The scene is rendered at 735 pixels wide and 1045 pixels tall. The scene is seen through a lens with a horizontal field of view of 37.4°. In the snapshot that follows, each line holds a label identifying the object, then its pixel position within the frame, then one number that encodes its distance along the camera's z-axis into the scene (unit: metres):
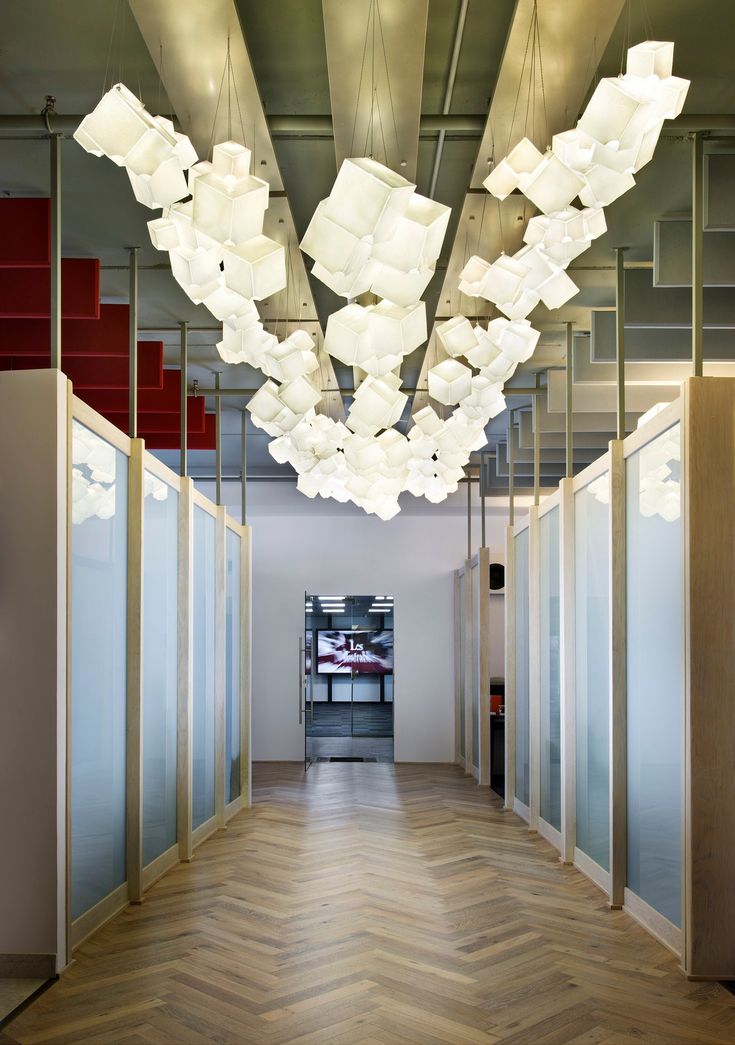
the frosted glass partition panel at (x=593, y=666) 6.95
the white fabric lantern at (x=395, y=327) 3.57
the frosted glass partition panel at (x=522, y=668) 10.34
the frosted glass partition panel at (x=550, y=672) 8.67
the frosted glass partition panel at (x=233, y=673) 10.48
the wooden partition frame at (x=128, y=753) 5.32
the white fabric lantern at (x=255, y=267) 3.30
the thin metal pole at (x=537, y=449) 9.98
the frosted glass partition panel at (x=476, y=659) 13.59
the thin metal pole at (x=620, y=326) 6.70
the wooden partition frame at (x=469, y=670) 14.21
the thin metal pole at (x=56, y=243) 5.21
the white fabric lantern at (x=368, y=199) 2.71
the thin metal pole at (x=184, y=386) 8.38
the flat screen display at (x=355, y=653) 16.45
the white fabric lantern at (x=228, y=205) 3.08
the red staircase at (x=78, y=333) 5.89
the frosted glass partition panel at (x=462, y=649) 14.89
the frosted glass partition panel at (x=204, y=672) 8.84
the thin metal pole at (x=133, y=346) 6.79
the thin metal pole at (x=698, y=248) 5.26
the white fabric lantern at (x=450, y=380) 5.09
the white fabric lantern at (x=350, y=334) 3.59
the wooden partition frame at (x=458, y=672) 15.45
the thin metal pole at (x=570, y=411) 8.22
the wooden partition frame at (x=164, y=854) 7.02
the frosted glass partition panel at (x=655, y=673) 5.45
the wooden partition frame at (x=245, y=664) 11.16
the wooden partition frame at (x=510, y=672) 10.88
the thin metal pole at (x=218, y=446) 10.27
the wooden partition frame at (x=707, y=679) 4.97
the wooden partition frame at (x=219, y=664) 9.65
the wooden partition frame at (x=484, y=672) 12.90
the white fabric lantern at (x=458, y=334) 4.45
